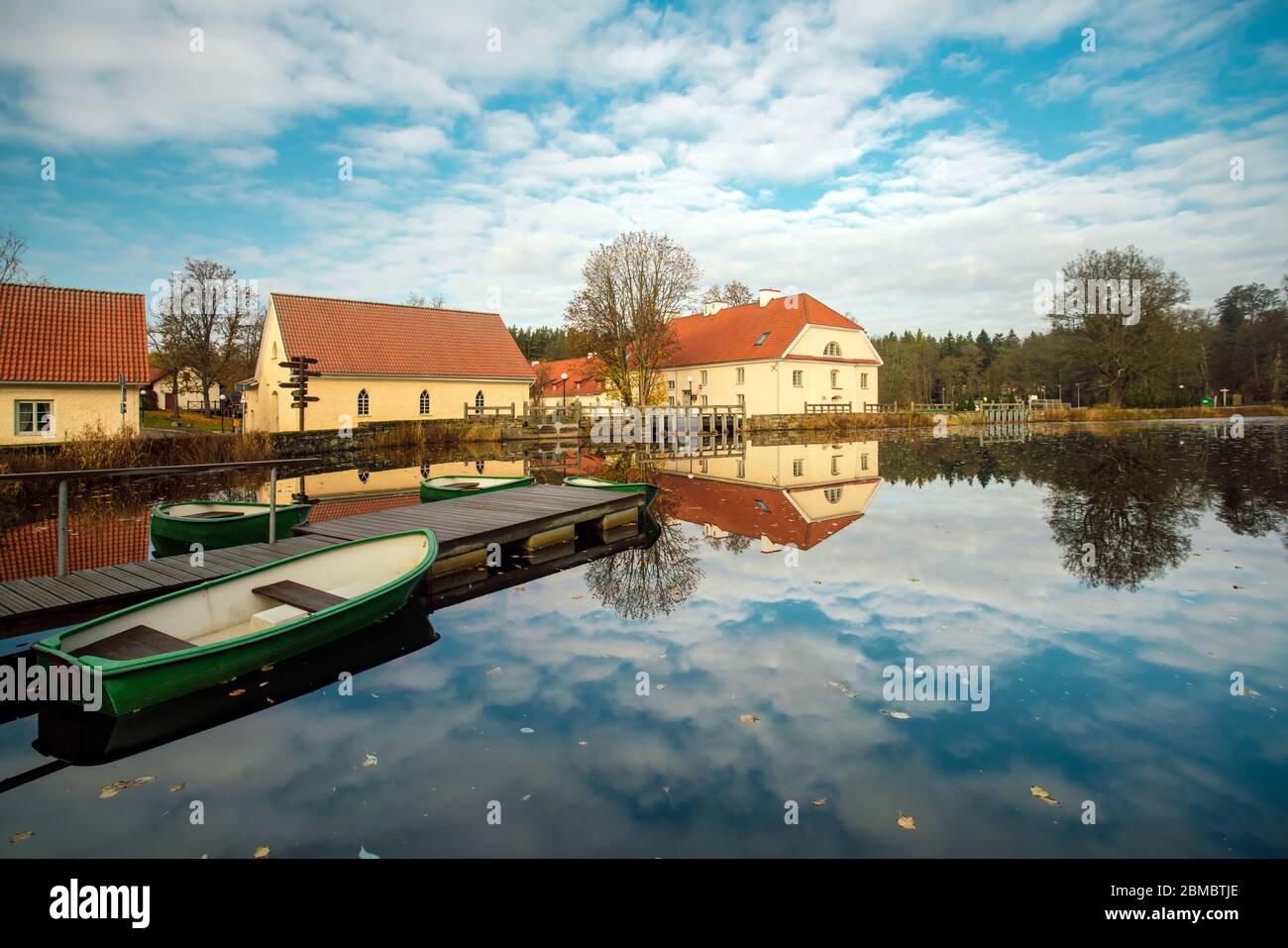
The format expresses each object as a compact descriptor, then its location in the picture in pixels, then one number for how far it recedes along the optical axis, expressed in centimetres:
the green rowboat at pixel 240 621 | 490
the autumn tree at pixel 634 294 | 4341
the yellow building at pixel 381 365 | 3722
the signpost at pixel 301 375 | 2994
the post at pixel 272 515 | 927
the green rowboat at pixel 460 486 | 1341
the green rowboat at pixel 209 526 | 1009
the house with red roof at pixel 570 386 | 6062
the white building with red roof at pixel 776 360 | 4728
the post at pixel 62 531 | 743
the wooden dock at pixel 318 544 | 678
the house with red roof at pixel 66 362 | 2438
